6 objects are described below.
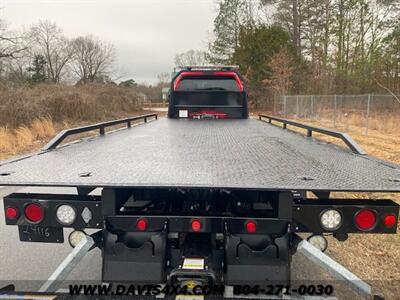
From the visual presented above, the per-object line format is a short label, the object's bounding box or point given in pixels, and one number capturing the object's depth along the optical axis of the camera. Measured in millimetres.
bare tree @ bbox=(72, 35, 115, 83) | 59656
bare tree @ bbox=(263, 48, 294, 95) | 29305
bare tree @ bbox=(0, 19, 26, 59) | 26328
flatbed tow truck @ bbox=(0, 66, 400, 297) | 2025
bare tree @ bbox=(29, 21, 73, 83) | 54800
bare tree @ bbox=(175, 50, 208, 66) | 64500
